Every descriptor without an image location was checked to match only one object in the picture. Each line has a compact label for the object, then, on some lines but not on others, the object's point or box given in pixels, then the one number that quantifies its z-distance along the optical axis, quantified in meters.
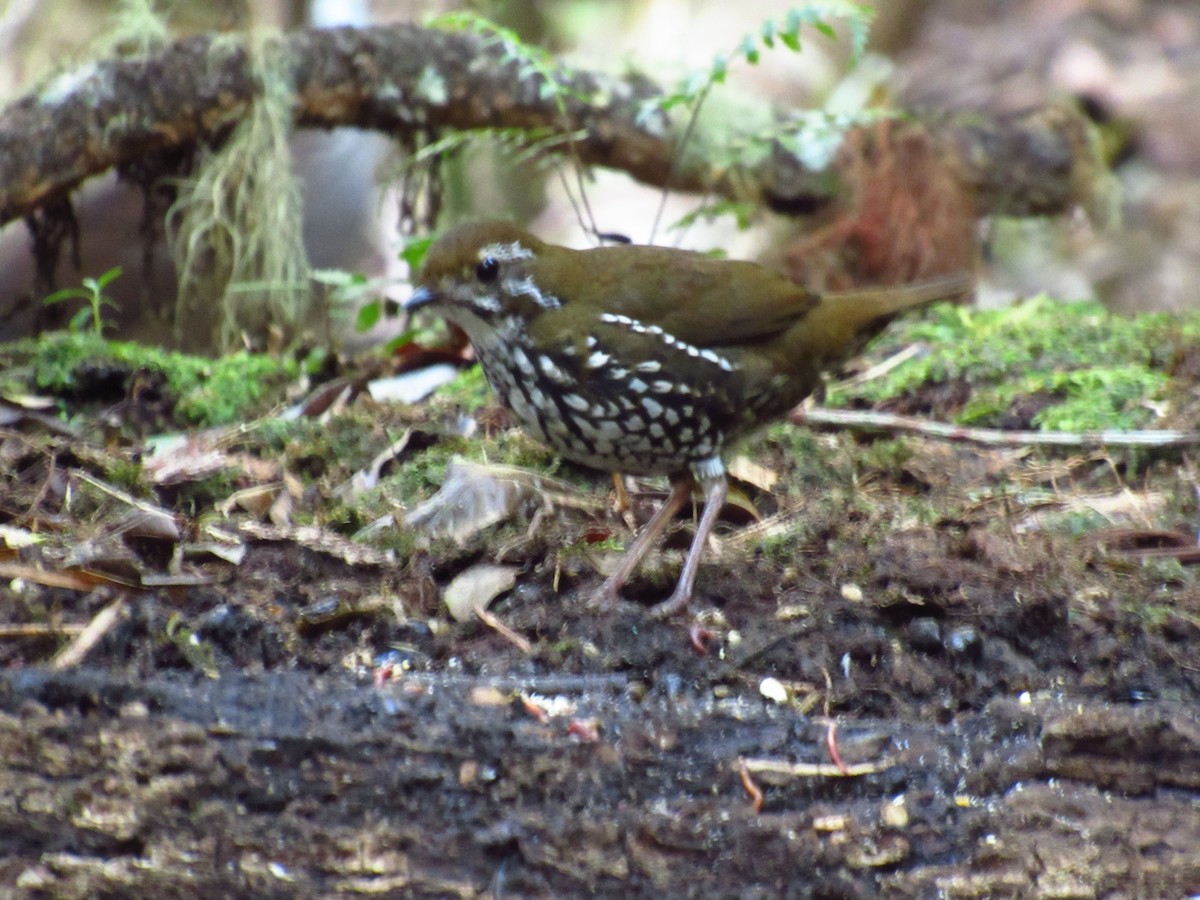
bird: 6.95
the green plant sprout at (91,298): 10.03
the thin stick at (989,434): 8.85
